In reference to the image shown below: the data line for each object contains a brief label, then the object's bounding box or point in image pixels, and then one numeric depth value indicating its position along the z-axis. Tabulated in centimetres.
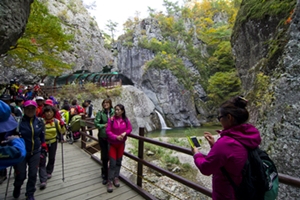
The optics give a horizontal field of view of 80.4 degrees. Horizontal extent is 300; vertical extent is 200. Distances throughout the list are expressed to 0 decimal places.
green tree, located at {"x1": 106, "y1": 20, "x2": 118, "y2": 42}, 4559
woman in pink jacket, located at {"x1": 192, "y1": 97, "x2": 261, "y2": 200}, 120
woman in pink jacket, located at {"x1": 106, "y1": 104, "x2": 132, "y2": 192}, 301
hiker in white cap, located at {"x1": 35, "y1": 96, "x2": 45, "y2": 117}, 445
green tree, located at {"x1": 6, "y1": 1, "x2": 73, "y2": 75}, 693
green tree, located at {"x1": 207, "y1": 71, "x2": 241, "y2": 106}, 1884
